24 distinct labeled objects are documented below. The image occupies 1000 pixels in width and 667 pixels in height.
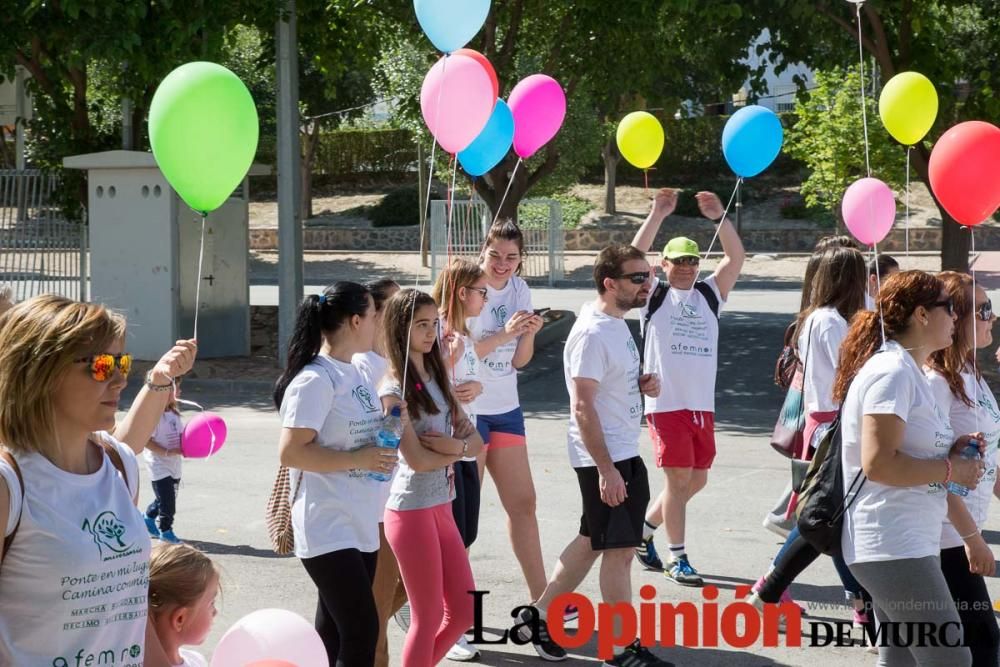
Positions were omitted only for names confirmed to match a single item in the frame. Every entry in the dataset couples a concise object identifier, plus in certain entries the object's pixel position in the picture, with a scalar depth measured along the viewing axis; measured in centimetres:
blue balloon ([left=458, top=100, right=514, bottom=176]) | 713
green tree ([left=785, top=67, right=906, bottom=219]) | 2839
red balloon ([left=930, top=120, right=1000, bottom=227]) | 596
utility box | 1520
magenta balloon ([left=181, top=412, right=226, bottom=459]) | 628
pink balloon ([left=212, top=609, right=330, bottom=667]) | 314
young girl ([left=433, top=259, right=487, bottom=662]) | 528
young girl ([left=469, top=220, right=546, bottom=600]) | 577
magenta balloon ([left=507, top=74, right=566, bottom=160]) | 762
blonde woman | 247
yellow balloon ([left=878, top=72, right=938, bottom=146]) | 711
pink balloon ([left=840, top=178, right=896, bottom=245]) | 678
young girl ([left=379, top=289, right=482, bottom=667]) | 440
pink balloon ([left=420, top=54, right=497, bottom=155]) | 591
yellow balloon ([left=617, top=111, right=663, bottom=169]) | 812
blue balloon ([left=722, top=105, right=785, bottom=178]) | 744
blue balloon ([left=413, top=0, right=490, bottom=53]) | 589
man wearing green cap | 646
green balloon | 434
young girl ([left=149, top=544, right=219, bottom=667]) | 307
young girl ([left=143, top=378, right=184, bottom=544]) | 675
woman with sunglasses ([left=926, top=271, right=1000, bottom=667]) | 404
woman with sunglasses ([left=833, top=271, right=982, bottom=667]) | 369
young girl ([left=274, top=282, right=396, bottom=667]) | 398
